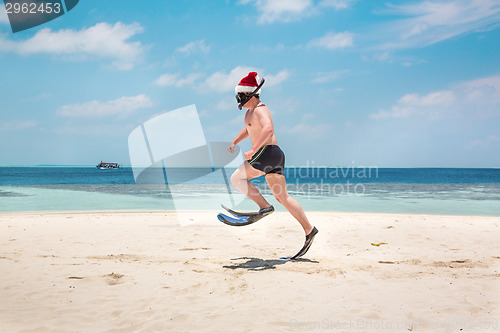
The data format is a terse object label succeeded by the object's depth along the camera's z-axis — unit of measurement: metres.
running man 4.43
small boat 101.69
